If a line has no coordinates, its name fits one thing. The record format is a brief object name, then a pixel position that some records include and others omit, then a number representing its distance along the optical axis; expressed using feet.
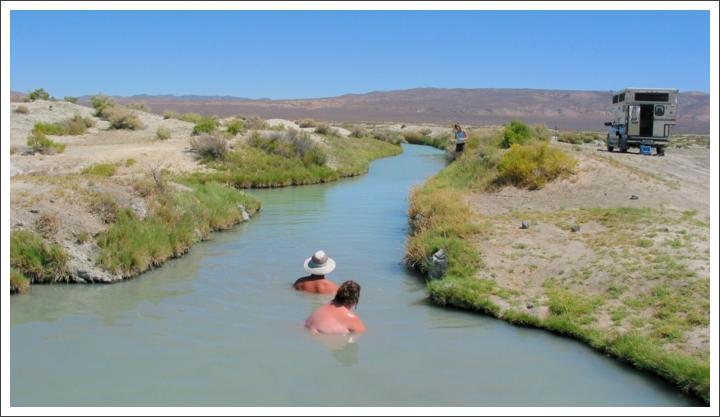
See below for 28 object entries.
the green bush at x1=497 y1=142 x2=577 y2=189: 61.67
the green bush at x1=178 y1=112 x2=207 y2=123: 156.93
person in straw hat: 34.50
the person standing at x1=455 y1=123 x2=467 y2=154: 97.07
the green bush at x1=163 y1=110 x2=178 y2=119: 170.18
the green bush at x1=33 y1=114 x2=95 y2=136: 112.04
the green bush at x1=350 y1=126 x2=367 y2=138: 179.92
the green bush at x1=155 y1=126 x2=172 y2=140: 113.97
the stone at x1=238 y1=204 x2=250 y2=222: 60.49
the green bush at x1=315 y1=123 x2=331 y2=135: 153.89
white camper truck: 89.71
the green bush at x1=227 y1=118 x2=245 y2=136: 116.57
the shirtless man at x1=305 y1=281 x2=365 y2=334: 27.81
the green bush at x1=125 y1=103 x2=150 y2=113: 175.32
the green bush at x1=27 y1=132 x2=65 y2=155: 91.71
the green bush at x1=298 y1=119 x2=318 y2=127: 191.57
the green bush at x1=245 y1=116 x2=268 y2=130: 155.18
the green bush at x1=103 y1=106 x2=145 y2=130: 129.49
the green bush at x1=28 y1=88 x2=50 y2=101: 161.98
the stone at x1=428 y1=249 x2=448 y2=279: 38.09
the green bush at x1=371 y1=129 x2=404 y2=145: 192.56
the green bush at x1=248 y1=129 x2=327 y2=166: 102.37
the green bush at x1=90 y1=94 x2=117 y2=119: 144.97
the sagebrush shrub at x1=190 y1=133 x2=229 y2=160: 94.63
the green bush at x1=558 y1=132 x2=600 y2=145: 143.14
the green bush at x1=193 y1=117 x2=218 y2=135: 112.16
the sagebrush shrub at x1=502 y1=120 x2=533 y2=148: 89.30
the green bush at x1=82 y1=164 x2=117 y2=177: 76.43
